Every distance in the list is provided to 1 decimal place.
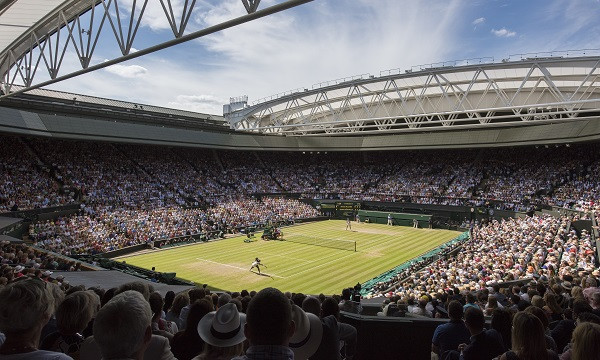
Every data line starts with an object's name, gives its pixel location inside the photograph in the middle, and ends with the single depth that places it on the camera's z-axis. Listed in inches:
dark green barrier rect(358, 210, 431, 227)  1688.0
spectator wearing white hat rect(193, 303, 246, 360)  116.3
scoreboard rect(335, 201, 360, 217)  1932.8
